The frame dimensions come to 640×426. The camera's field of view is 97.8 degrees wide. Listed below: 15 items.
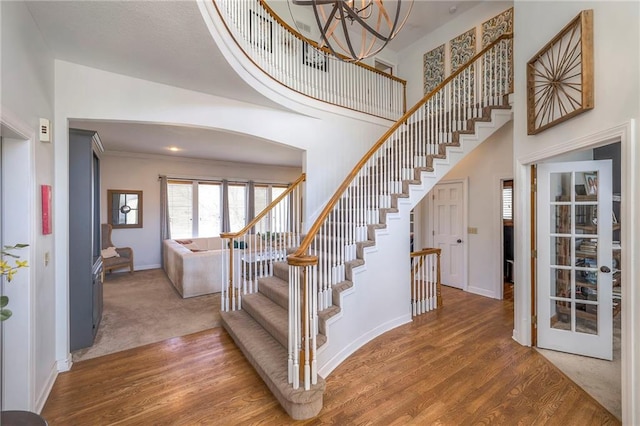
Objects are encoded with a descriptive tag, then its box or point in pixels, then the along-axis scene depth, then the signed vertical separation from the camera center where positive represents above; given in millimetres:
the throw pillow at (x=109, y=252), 5574 -814
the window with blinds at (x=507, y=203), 6176 +180
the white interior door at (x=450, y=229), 5051 -329
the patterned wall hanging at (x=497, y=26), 4582 +3158
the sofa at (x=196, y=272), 4504 -989
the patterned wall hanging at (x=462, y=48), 5156 +3093
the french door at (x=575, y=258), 2627 -469
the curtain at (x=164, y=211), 6754 +33
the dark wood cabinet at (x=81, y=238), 2777 -258
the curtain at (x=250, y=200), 7941 +343
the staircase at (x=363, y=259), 2111 -484
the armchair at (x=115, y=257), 5664 -949
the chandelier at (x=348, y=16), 1710 +1251
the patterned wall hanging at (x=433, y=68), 5629 +2964
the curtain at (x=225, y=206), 7547 +153
